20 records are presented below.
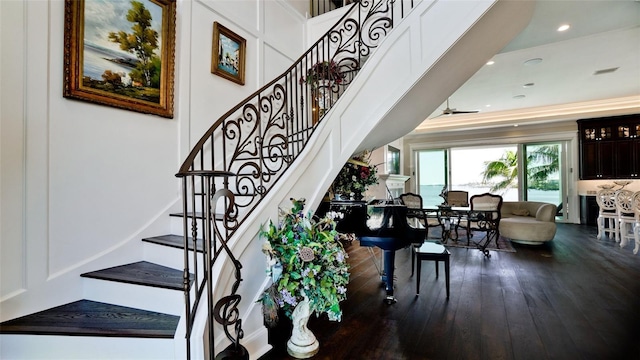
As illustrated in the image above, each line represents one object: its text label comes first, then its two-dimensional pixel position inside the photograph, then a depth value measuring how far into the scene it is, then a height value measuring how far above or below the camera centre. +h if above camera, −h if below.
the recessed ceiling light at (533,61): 4.86 +2.08
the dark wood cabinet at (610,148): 7.35 +0.92
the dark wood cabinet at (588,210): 7.57 -0.73
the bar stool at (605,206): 5.77 -0.48
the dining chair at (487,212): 5.04 -0.50
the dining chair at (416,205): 5.18 -0.48
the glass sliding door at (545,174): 8.32 +0.27
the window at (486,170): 9.08 +0.43
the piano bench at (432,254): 2.96 -0.75
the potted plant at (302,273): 1.90 -0.60
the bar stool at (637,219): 4.59 -0.59
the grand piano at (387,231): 2.92 -0.49
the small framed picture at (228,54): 3.10 +1.48
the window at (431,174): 9.89 +0.33
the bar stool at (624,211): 5.06 -0.52
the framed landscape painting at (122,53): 2.07 +1.06
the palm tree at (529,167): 8.48 +0.49
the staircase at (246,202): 1.58 -0.15
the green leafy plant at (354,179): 4.56 +0.08
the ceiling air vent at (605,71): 5.32 +2.10
